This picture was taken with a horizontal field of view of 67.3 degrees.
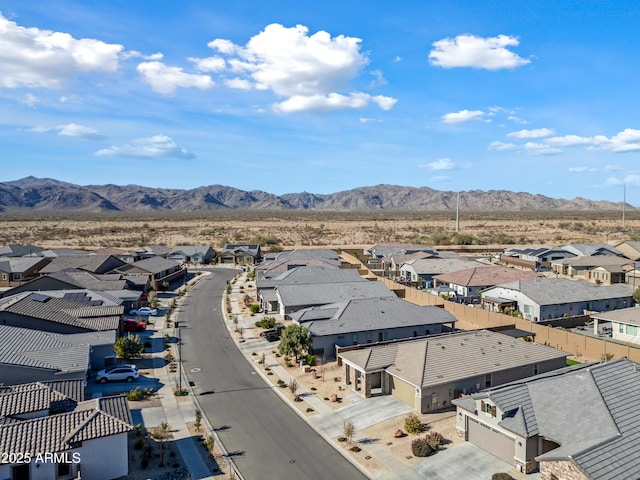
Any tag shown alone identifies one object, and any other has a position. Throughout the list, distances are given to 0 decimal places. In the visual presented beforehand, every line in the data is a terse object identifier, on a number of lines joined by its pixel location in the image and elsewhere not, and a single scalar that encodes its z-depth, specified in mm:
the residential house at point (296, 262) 72438
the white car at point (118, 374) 35625
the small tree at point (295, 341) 39031
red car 49781
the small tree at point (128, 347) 39741
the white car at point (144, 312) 56062
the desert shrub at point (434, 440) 25795
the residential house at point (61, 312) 39531
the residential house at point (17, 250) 86412
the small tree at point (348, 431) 26922
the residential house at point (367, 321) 41156
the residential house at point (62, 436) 20703
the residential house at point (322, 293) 52156
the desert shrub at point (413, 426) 27453
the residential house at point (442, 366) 30656
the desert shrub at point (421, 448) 25141
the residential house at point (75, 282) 56031
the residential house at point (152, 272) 71250
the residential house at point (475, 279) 62781
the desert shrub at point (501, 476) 22402
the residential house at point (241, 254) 100750
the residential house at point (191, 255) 100062
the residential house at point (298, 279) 58031
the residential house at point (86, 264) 70812
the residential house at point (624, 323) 42938
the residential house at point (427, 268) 72625
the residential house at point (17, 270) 70875
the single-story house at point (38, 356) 30194
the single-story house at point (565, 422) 20250
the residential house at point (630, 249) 87062
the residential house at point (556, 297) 51812
